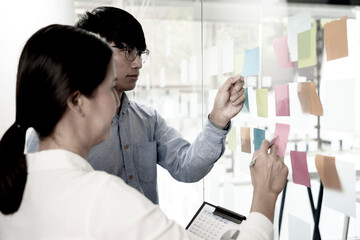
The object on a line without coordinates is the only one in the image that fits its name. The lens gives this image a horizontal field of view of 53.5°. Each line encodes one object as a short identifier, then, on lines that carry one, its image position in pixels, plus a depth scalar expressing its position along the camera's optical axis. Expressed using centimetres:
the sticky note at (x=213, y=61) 183
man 126
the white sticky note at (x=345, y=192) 100
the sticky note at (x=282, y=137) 123
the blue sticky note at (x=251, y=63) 141
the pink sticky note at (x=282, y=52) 121
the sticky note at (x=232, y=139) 164
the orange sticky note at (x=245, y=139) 151
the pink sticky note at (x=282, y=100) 123
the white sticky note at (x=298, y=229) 122
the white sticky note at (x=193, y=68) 223
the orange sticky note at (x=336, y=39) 98
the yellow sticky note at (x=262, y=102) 136
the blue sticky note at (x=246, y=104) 148
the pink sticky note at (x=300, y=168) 115
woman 70
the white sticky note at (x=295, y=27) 111
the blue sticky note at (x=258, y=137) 139
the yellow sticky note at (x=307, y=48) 108
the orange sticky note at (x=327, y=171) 104
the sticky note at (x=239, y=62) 153
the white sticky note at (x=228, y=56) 163
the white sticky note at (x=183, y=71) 243
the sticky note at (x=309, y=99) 109
